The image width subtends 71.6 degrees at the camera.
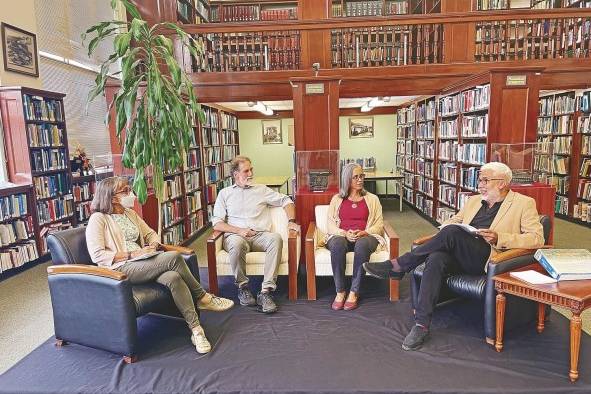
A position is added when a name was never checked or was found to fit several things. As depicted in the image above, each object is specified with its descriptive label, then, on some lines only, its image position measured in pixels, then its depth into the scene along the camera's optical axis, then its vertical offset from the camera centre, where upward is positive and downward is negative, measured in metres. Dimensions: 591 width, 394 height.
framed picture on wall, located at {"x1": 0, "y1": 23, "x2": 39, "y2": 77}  4.39 +1.05
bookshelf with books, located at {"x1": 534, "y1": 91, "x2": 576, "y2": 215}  6.12 +0.00
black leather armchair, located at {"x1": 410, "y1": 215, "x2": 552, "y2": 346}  2.42 -0.96
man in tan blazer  2.58 -0.68
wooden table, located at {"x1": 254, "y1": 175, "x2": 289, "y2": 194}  6.77 -0.72
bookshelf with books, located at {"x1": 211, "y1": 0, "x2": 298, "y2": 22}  7.43 +2.34
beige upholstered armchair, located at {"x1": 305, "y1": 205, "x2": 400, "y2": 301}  3.15 -0.94
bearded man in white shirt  3.15 -0.71
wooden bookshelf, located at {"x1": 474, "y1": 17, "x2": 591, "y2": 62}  5.38 +1.25
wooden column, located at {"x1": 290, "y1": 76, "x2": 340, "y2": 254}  4.21 +0.25
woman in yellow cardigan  3.12 -0.75
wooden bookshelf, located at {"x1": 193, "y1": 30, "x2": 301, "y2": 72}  5.55 +1.20
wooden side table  2.05 -0.86
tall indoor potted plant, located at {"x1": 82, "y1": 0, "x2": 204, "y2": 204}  3.15 +0.29
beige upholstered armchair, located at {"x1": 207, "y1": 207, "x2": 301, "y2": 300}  3.20 -0.96
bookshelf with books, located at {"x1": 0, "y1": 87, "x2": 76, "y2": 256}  4.36 -0.07
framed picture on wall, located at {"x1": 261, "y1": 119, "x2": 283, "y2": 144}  9.50 +0.17
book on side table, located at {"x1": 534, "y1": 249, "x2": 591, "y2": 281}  2.24 -0.74
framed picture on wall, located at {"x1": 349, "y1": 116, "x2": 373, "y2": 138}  9.17 +0.22
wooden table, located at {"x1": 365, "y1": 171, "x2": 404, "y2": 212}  7.38 -0.73
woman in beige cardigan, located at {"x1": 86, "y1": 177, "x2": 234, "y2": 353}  2.60 -0.72
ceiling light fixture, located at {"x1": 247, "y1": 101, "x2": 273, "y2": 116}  7.39 +0.63
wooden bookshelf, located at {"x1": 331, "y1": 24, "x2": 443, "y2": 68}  5.57 +1.22
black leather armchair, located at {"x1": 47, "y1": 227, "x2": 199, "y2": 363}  2.35 -0.93
